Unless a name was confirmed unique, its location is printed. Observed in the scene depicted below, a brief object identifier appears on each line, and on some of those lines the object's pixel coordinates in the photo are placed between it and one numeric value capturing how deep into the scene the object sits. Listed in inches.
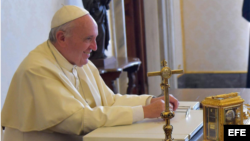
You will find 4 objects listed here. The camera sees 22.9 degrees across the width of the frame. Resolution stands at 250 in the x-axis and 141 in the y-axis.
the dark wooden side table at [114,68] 127.2
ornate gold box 74.2
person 87.6
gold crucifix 72.6
